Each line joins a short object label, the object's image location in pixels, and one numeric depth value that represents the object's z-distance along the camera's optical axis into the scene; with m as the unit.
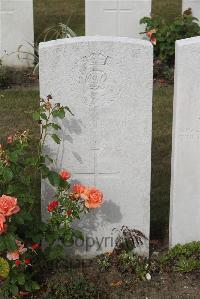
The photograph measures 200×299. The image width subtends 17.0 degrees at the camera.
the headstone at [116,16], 8.95
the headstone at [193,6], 9.24
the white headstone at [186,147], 4.07
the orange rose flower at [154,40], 8.64
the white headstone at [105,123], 4.09
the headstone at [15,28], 8.80
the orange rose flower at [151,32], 8.70
